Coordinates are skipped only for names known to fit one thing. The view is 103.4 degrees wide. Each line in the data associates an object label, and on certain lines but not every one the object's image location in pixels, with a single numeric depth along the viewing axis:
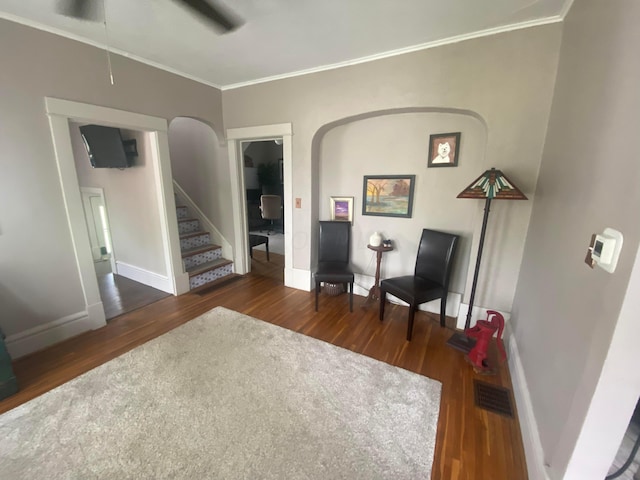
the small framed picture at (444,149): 2.60
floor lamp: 1.93
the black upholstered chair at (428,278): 2.39
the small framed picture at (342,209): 3.29
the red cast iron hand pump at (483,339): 2.03
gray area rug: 1.34
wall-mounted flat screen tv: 3.16
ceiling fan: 1.71
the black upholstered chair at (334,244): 3.23
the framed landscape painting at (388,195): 2.91
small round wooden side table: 2.88
